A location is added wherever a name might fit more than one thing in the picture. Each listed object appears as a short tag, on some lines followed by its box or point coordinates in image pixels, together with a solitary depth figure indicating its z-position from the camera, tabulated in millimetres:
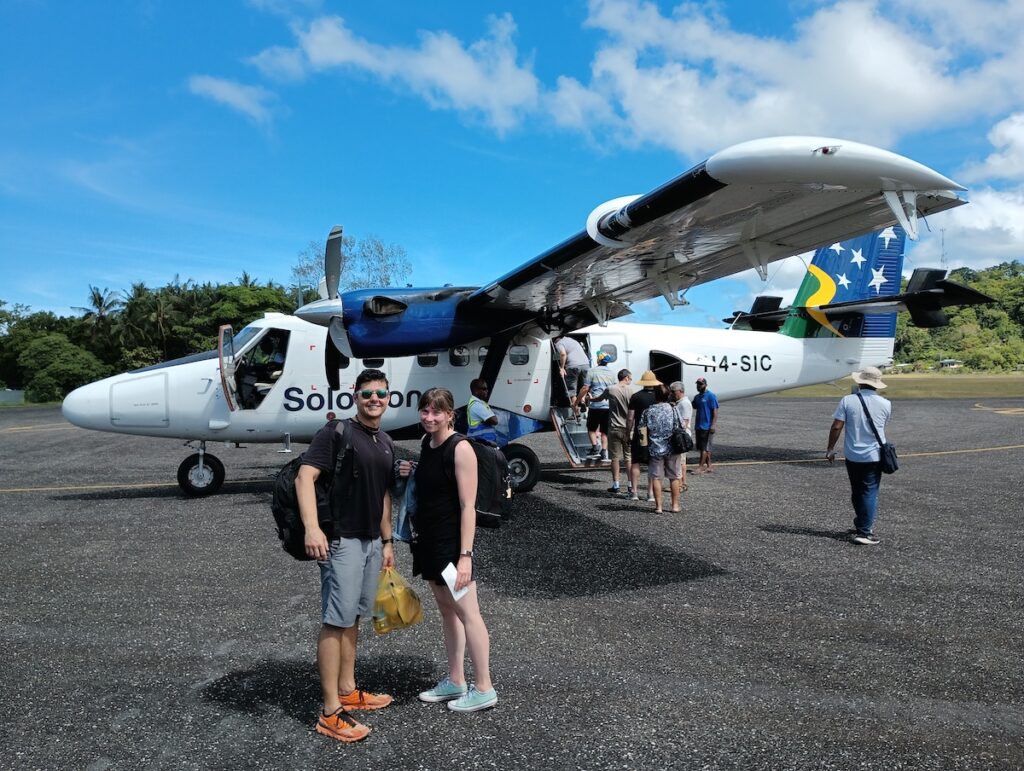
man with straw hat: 9945
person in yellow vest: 6102
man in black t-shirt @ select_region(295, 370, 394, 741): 3559
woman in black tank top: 3707
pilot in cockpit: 10805
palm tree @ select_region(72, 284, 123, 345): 61625
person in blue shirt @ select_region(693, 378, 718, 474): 12617
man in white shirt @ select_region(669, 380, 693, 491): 9760
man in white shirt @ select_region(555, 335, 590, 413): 11805
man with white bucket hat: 7469
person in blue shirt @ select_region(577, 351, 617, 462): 11484
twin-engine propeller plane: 5434
